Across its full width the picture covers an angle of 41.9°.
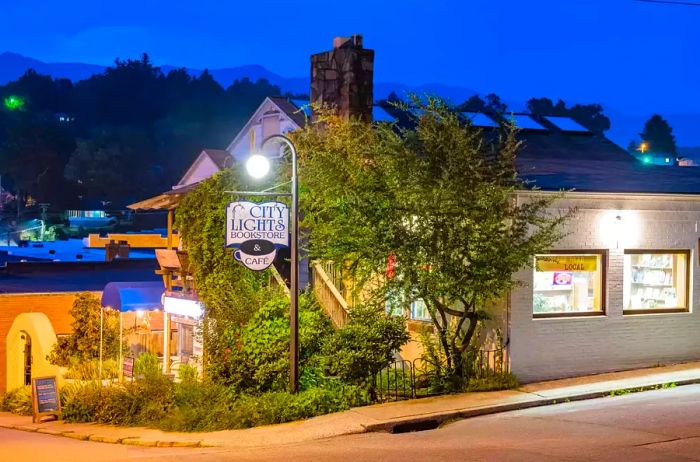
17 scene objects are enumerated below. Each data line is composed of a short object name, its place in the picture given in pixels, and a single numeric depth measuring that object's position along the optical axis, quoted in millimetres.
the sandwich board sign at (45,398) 18047
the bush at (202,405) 14562
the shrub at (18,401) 20938
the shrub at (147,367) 16812
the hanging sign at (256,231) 15336
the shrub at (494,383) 16172
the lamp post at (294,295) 14984
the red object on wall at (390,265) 15982
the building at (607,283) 16891
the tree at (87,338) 22344
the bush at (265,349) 15719
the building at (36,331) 23203
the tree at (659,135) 72688
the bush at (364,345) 15461
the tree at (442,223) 15586
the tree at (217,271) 16528
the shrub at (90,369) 20953
